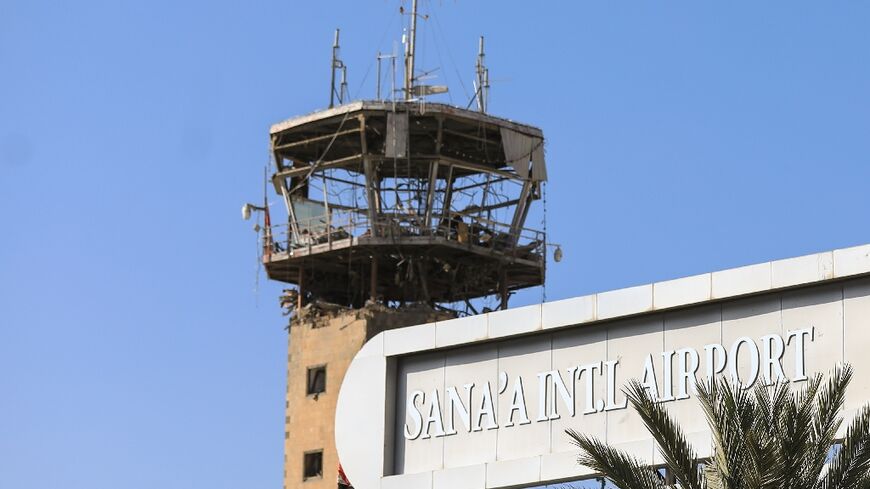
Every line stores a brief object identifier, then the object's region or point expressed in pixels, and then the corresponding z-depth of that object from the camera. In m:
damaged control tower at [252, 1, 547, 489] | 79.31
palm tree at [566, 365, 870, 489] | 36.34
